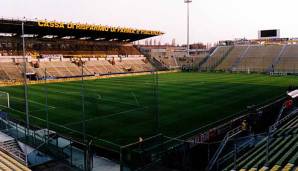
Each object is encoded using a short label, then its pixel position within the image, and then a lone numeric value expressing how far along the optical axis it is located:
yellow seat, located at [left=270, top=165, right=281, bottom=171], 7.80
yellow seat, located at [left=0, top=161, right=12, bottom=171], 8.90
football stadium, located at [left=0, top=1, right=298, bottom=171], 10.25
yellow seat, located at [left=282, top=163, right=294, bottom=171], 7.60
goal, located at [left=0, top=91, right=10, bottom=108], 21.17
